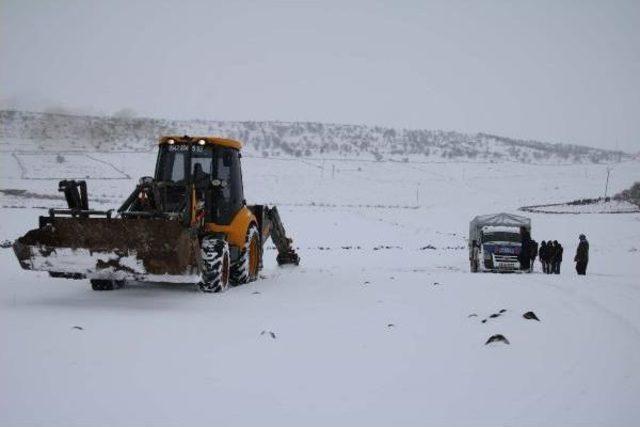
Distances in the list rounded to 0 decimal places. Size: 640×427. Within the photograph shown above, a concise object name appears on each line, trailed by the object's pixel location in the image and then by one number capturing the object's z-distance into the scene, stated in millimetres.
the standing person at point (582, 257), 18375
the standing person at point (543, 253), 20375
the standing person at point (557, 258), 19650
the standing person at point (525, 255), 20825
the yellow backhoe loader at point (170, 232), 8523
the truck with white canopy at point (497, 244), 21078
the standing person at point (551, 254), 19862
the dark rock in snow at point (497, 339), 6301
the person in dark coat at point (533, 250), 20580
